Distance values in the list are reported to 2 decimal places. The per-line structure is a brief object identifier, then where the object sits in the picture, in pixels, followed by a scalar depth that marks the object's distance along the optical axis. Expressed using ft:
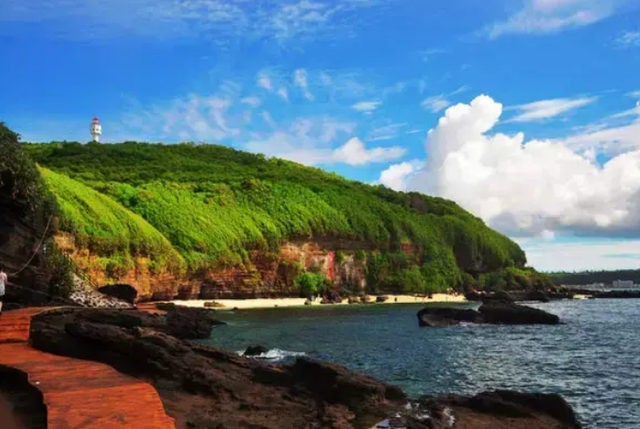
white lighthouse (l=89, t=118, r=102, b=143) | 421.59
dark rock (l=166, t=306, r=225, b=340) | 100.27
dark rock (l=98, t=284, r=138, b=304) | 137.53
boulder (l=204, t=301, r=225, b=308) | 212.23
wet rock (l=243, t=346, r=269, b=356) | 80.64
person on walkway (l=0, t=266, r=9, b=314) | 54.44
